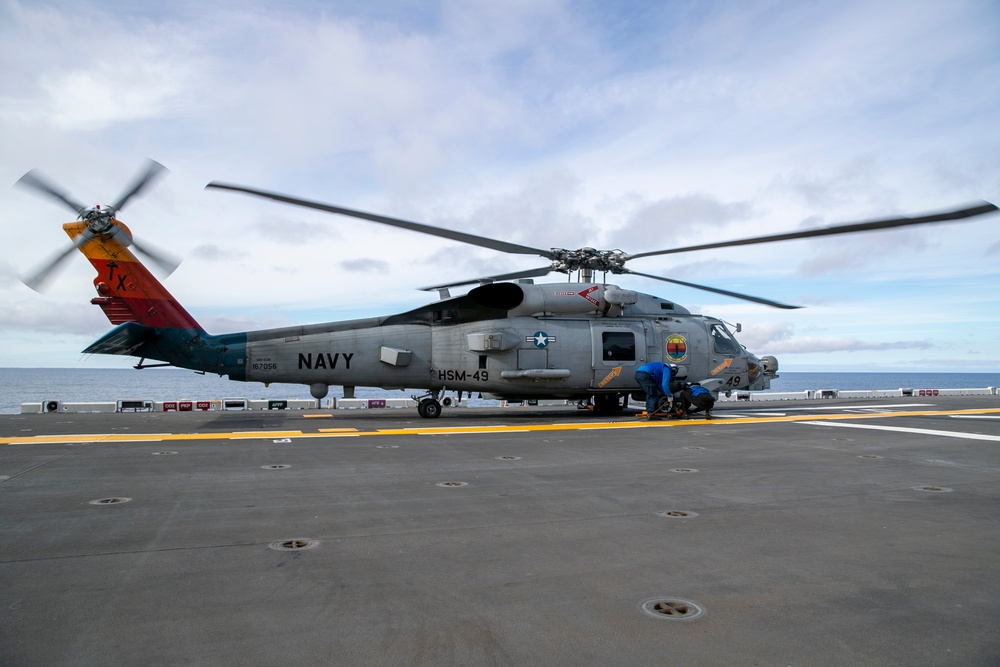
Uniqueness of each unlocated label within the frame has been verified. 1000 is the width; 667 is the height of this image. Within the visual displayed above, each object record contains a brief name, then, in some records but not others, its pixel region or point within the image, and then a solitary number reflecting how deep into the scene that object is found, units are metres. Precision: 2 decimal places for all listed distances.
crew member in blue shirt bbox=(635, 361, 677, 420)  16.38
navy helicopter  15.46
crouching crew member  16.06
